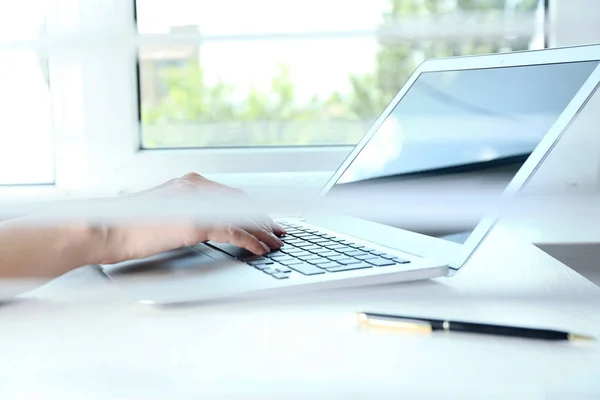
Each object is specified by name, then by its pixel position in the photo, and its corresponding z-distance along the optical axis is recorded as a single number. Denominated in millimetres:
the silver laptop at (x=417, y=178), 621
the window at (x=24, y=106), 979
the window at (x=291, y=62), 975
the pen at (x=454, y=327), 474
